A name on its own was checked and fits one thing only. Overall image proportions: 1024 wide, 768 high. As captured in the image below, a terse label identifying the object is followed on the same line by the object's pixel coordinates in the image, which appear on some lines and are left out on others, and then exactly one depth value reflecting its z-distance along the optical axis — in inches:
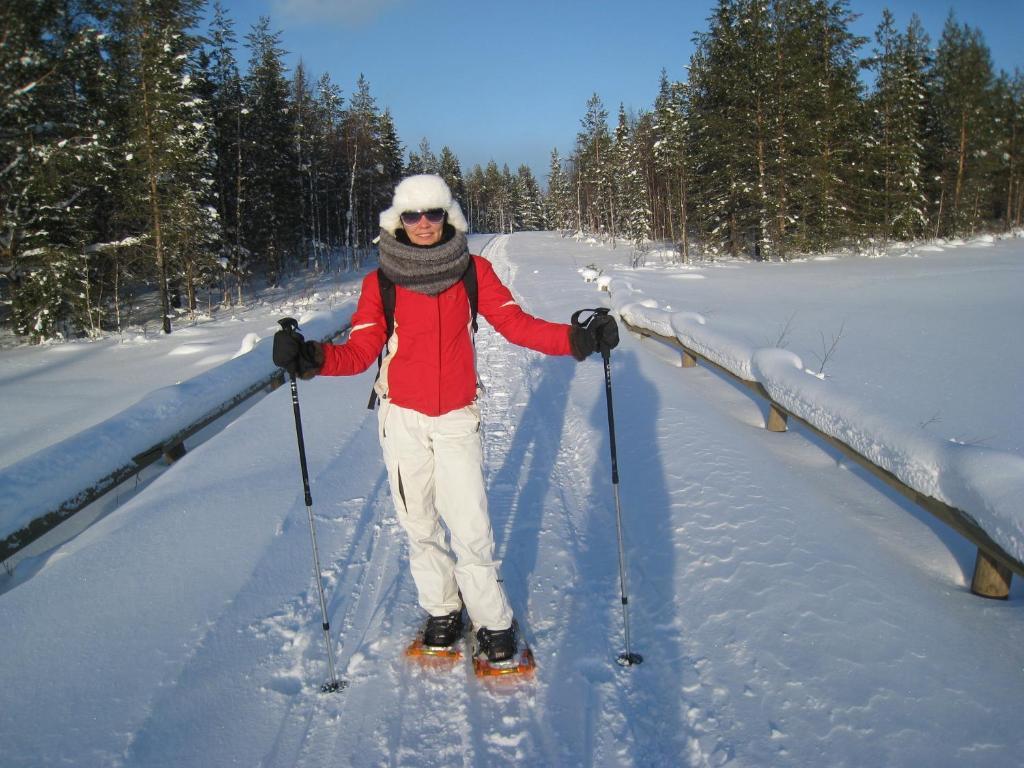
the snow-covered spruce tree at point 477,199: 3567.9
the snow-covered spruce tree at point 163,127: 705.0
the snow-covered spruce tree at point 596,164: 2133.4
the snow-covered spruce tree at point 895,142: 1112.2
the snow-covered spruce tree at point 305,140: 1218.6
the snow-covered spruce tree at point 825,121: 953.5
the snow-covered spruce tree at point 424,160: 2560.3
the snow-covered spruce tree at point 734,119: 953.5
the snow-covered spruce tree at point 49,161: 614.9
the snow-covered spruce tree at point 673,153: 1175.6
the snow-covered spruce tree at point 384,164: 1601.9
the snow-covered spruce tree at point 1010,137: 1434.5
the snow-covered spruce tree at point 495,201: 3609.7
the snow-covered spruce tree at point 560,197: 2994.6
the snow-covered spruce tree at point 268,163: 1047.0
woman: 106.6
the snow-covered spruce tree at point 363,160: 1454.2
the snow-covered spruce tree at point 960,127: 1261.1
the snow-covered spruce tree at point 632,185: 1775.3
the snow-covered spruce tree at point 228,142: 971.3
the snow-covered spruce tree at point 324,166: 1355.8
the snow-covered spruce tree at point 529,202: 3713.1
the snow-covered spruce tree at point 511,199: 3623.0
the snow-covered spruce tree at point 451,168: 2822.1
